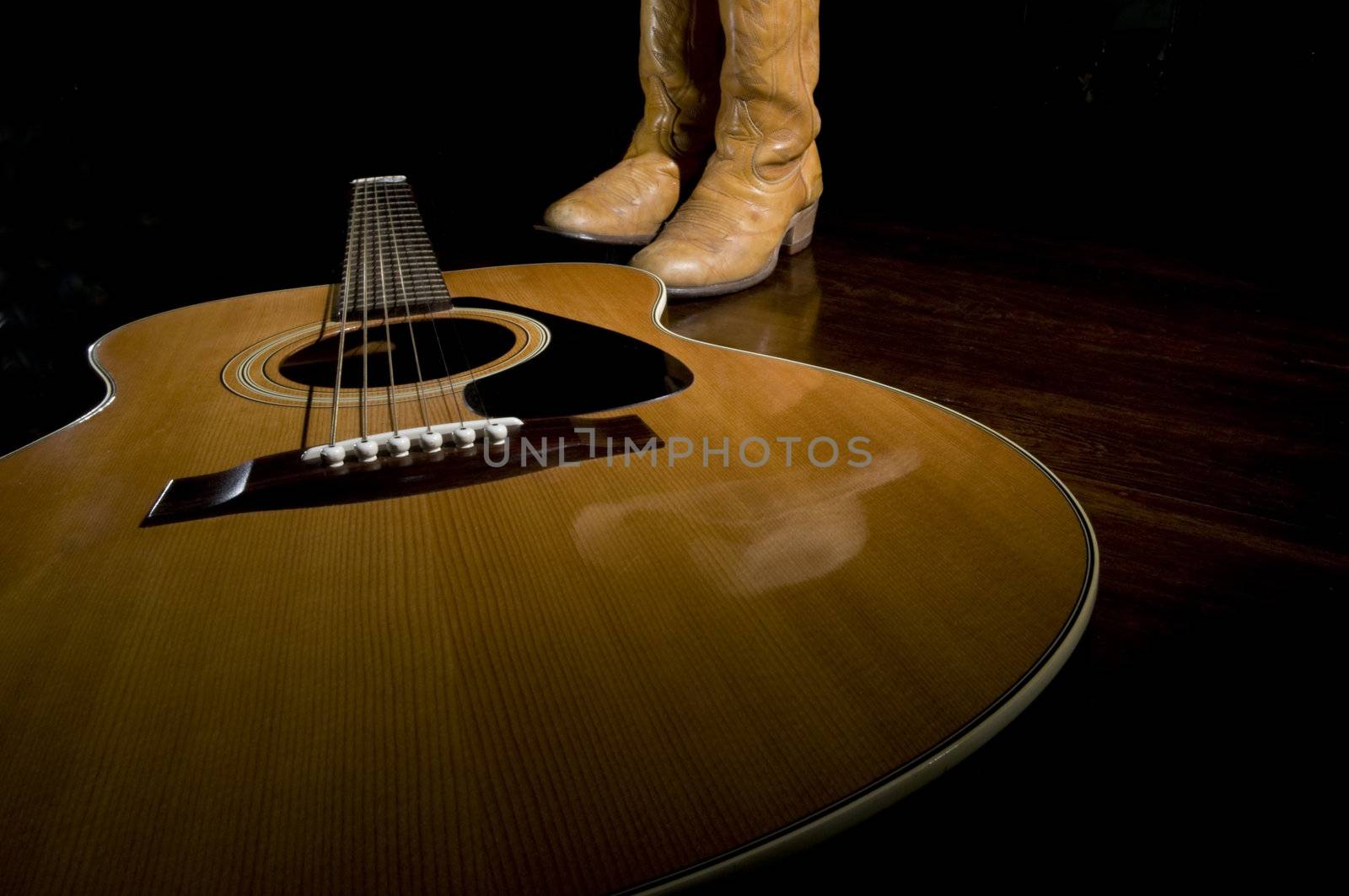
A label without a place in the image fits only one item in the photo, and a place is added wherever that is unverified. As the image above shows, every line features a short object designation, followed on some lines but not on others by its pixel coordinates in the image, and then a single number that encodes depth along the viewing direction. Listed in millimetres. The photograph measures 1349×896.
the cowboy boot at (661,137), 1500
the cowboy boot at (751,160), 1249
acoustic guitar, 266
